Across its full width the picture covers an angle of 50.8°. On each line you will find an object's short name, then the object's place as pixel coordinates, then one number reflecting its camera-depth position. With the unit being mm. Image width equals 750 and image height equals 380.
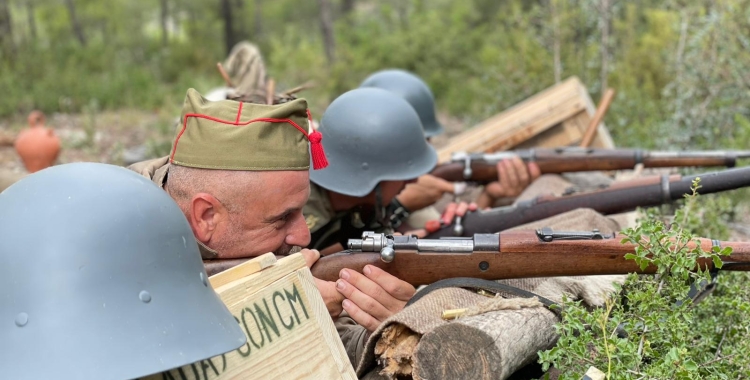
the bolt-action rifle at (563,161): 6000
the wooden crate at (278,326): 2223
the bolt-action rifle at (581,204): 4438
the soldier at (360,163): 4461
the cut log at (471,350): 2348
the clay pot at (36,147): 5855
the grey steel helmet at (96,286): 1745
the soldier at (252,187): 2887
